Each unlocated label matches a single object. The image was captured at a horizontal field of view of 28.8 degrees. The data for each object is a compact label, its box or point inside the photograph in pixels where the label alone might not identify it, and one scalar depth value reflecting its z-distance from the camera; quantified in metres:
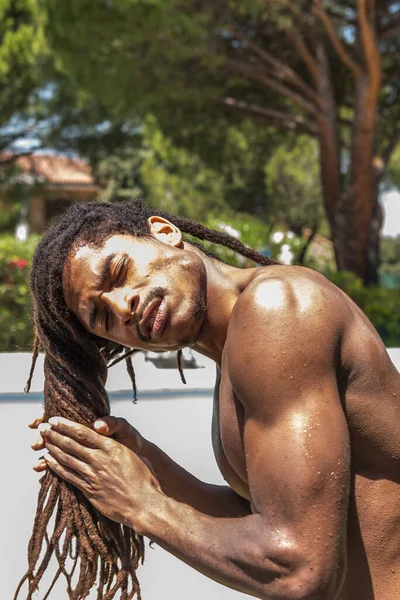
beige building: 19.50
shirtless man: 1.31
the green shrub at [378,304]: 8.73
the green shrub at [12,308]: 7.85
